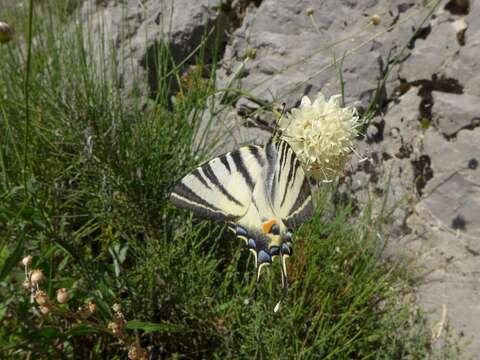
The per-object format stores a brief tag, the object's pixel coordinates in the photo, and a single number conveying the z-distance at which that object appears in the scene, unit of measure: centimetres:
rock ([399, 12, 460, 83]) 38
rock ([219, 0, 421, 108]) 39
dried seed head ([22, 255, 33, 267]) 25
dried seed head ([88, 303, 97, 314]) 25
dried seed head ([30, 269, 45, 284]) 24
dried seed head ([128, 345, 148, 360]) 26
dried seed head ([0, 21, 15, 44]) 23
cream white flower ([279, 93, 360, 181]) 26
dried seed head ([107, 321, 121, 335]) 26
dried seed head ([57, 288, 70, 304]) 25
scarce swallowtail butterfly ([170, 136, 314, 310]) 26
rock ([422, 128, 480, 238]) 37
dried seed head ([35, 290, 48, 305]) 24
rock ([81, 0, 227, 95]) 41
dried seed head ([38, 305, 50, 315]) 24
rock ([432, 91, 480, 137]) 37
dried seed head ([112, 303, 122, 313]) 26
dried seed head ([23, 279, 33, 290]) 25
